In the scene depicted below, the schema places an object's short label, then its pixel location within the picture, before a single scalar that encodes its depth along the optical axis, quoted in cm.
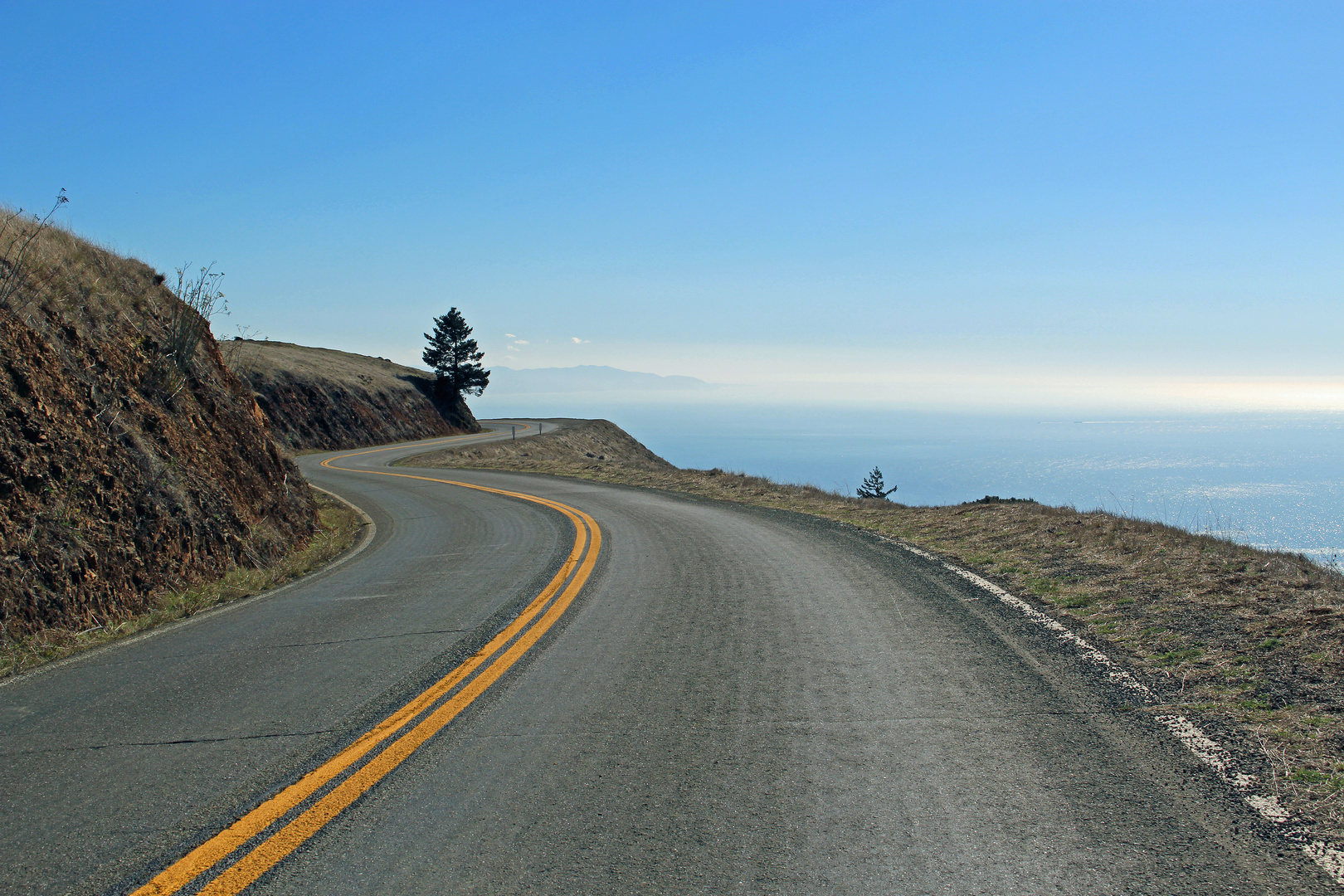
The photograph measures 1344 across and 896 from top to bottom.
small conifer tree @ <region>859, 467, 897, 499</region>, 6941
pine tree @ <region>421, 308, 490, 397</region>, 6334
